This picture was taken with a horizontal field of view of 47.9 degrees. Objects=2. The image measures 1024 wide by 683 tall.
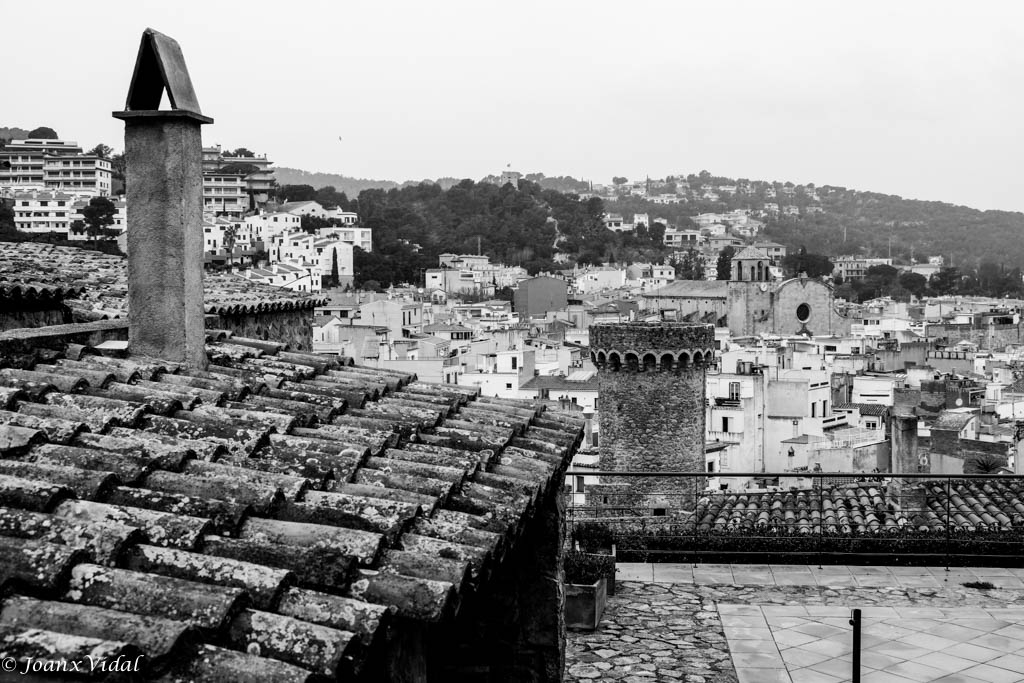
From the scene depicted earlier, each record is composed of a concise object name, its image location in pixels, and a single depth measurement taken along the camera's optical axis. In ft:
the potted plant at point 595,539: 29.76
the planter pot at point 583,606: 25.16
